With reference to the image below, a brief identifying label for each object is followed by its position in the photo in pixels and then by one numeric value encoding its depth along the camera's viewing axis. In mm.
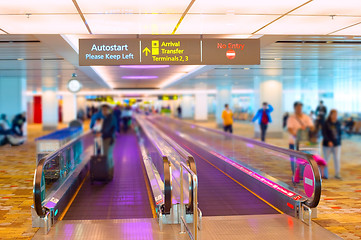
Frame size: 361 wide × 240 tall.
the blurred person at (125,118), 31891
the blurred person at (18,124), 20484
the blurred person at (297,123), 9375
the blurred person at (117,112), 26903
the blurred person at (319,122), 10477
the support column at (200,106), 43188
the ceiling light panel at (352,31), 8226
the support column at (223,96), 32188
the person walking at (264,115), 17781
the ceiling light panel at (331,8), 6129
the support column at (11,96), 21203
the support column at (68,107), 41912
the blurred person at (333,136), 10195
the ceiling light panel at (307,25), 7359
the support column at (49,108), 30453
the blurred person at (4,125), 19461
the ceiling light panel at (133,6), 6070
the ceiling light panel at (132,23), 7047
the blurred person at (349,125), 23266
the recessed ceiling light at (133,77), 21969
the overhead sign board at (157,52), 7844
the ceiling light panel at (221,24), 7215
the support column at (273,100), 22062
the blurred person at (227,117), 19312
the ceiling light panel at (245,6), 6109
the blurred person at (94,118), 13732
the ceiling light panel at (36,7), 6022
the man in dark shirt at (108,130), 11125
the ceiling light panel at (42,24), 7082
